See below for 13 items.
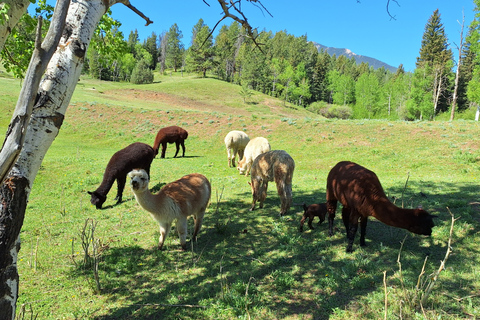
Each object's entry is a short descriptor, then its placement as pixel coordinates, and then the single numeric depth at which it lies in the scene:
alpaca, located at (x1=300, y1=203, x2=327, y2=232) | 6.39
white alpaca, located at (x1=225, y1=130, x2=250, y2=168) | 15.16
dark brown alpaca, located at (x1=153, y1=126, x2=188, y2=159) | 17.11
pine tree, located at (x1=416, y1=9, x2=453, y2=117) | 46.66
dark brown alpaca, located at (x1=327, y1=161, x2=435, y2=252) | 4.40
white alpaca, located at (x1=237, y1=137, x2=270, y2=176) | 11.80
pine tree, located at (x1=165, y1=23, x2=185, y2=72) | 91.69
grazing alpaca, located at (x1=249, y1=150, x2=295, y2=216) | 7.46
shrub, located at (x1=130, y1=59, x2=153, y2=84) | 68.39
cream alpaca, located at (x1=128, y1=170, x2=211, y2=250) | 5.25
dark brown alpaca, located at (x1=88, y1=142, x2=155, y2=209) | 8.57
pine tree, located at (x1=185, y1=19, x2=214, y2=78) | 75.38
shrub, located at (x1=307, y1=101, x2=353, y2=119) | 63.28
